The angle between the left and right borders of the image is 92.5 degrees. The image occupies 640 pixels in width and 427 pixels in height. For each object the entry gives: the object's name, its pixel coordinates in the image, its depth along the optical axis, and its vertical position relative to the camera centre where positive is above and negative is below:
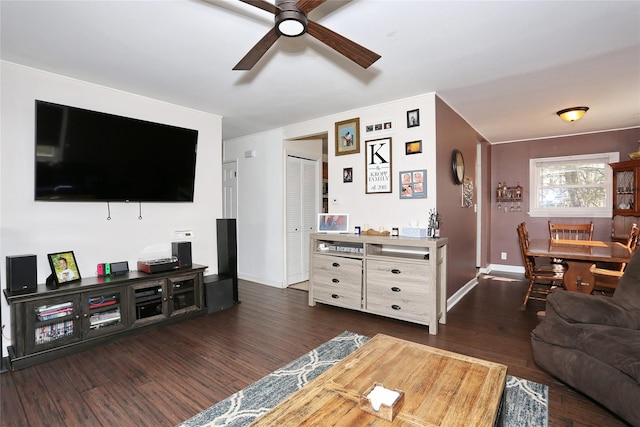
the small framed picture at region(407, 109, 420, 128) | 3.49 +1.08
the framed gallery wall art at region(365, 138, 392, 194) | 3.73 +0.58
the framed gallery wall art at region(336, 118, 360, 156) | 3.98 +1.00
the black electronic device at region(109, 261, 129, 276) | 3.11 -0.57
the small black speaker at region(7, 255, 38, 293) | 2.45 -0.49
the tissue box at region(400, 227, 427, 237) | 3.41 -0.23
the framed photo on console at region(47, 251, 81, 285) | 2.71 -0.50
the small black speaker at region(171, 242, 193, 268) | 3.55 -0.47
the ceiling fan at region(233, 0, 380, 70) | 1.58 +1.02
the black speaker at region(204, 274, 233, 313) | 3.62 -0.98
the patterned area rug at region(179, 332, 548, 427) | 1.77 -1.20
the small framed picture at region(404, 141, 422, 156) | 3.50 +0.74
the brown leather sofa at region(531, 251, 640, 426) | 1.67 -0.83
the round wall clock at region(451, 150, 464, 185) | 3.92 +0.60
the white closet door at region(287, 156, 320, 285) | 4.87 +0.01
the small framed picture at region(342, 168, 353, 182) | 4.07 +0.50
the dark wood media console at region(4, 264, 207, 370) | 2.41 -0.90
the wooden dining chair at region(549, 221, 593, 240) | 4.73 -0.34
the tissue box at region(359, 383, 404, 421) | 1.17 -0.77
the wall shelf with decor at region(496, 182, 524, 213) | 5.79 +0.27
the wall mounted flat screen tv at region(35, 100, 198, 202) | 2.72 +0.56
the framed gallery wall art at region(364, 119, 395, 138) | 3.71 +1.04
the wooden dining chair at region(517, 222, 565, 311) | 3.61 -0.72
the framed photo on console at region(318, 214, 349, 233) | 4.02 -0.15
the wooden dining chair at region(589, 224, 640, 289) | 3.09 -0.69
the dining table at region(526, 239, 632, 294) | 3.02 -0.45
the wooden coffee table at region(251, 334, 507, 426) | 1.17 -0.79
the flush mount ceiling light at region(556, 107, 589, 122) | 3.79 +1.23
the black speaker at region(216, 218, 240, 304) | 3.96 -0.49
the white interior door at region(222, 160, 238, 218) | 5.41 +0.42
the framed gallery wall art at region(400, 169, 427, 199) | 3.48 +0.32
